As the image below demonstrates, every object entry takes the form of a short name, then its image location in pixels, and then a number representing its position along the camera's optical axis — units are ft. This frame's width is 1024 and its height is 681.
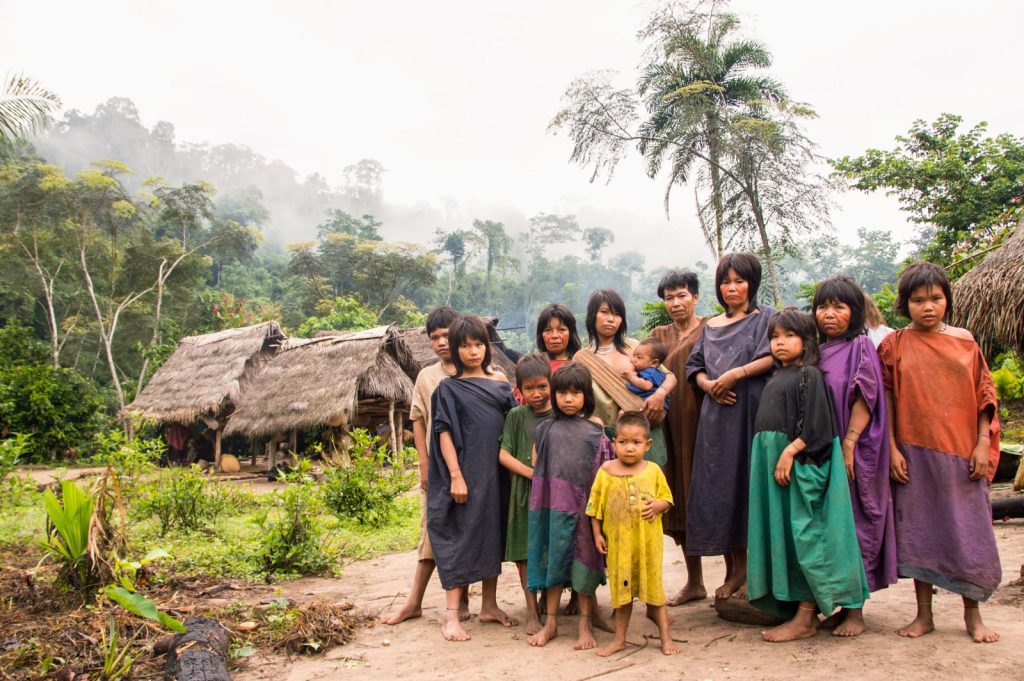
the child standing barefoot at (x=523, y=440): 10.60
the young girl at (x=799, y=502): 9.02
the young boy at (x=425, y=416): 11.57
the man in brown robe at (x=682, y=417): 11.24
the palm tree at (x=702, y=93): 55.36
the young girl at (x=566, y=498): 9.80
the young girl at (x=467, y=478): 10.84
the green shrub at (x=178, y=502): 20.34
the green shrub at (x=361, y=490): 22.56
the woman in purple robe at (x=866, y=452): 9.30
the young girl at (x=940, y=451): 8.91
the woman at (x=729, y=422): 10.21
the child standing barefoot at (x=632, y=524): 9.19
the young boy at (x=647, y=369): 10.85
